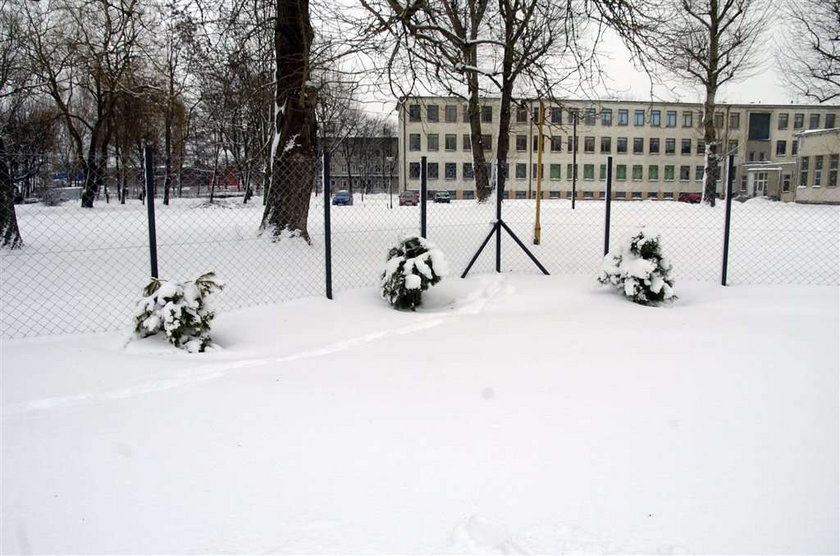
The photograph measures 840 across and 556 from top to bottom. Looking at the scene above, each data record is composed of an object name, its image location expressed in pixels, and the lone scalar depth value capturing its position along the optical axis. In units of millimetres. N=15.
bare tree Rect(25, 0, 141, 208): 9617
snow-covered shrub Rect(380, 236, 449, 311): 6512
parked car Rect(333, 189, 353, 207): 38812
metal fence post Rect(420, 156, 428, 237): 7652
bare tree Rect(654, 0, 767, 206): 24625
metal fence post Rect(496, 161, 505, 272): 8430
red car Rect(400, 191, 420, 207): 28130
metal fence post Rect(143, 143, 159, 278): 5566
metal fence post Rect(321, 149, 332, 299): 6754
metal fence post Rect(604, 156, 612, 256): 8125
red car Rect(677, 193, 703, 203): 56359
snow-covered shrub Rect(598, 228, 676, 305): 6891
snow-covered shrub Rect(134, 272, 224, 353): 4867
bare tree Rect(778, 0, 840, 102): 24156
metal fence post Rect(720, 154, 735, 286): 7648
